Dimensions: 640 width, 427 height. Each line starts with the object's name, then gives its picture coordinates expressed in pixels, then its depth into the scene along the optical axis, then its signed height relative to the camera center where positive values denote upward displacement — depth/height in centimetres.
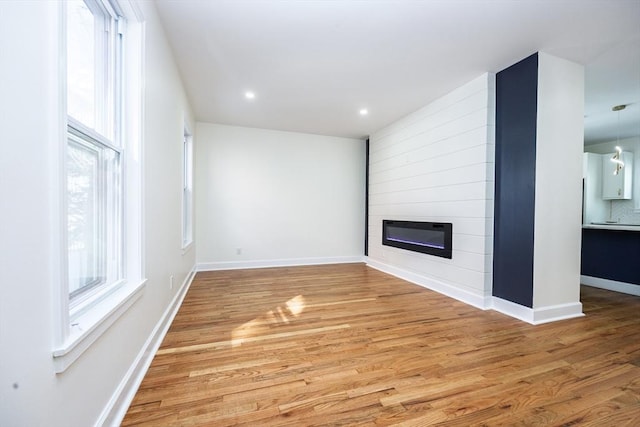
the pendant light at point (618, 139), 406 +157
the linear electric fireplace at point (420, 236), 351 -38
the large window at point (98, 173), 96 +18
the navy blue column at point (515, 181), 271 +34
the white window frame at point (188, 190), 389 +30
